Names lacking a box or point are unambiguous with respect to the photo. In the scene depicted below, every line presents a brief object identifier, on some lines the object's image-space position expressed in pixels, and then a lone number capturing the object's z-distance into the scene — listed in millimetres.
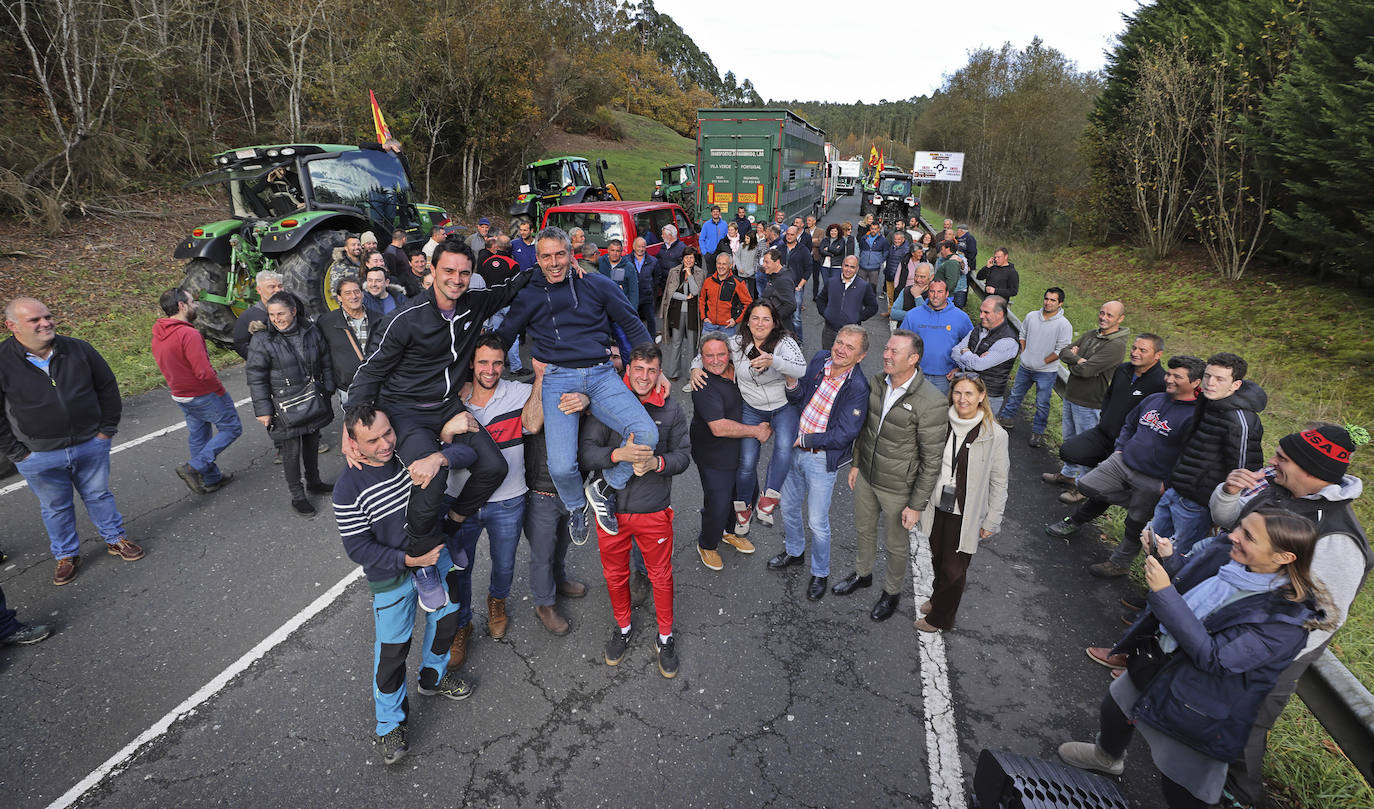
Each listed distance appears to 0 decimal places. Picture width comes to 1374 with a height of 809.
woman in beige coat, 3609
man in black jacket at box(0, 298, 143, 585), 4047
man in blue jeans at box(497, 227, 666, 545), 3527
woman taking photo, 2279
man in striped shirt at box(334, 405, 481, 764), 2803
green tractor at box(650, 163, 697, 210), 22797
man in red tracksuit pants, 3502
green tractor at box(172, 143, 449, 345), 7621
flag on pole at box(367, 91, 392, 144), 11250
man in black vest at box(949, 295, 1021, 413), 6094
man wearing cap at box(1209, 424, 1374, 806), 2467
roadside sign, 34625
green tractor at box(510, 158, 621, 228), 18359
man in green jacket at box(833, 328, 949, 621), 3684
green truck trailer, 17641
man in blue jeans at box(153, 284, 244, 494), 5121
